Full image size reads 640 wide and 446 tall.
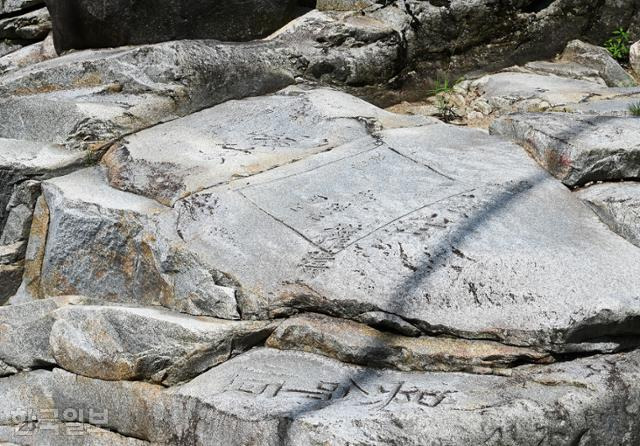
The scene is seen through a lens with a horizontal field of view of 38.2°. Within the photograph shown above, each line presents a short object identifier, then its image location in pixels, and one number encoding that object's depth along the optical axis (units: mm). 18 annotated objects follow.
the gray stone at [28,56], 5453
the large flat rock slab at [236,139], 3924
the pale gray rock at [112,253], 3508
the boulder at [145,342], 3209
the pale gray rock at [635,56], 5449
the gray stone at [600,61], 5230
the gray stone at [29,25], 5648
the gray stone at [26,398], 3497
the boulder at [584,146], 3760
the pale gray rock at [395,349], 2994
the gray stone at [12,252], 4117
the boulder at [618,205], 3463
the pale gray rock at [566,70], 5266
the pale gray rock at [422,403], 2701
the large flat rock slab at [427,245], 3078
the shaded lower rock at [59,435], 3307
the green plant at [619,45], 5639
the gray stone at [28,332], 3570
